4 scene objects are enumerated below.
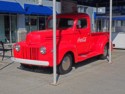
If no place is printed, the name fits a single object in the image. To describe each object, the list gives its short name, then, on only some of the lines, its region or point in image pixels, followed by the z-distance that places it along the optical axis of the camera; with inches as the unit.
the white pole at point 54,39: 167.7
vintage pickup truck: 191.3
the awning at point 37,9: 482.2
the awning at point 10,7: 422.9
